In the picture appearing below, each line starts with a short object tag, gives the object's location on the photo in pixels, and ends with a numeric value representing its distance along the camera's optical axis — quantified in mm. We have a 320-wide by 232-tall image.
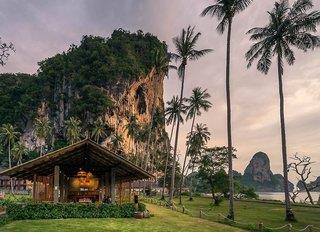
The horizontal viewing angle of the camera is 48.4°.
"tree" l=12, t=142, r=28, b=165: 92562
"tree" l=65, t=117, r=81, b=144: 93038
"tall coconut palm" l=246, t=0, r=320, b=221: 31969
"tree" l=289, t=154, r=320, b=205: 59469
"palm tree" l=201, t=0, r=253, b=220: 31911
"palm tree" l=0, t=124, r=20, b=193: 90812
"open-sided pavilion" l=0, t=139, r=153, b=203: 25141
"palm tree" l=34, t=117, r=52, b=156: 93562
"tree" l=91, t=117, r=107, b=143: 97500
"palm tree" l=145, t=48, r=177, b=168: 59000
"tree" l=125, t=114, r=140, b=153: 102000
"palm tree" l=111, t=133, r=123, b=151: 98438
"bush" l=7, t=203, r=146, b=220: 23578
